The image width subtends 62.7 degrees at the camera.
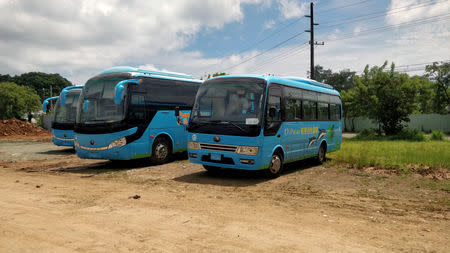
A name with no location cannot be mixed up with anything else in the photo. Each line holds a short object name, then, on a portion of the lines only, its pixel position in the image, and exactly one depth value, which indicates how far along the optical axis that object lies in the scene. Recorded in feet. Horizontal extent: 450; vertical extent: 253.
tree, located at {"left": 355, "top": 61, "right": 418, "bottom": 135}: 94.73
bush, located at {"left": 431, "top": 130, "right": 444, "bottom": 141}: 94.12
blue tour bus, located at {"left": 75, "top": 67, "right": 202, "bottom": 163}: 39.55
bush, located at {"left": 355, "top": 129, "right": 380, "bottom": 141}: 98.84
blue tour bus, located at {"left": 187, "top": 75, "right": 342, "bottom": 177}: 31.86
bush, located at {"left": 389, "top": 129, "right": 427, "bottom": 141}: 91.74
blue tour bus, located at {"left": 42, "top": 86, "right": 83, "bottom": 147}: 59.26
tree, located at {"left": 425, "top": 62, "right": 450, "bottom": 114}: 132.26
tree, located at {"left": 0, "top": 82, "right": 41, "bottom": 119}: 155.33
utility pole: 95.26
